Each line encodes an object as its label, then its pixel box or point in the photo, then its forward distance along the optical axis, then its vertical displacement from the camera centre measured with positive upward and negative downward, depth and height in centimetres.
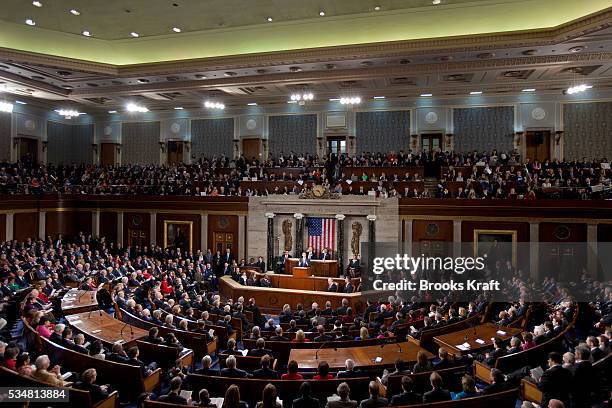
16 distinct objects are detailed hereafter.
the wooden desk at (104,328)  848 -275
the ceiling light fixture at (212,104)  2061 +482
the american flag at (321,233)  1831 -133
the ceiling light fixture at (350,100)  1769 +437
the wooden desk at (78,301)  1059 -266
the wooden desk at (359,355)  715 -274
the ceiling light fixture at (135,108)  2075 +474
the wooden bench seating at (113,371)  661 -273
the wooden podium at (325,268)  1697 -264
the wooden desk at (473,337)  798 -273
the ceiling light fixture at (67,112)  2041 +431
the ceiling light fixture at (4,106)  1796 +410
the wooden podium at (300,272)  1586 -262
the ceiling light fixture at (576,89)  1485 +415
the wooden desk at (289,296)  1416 -327
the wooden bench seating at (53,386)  544 -247
